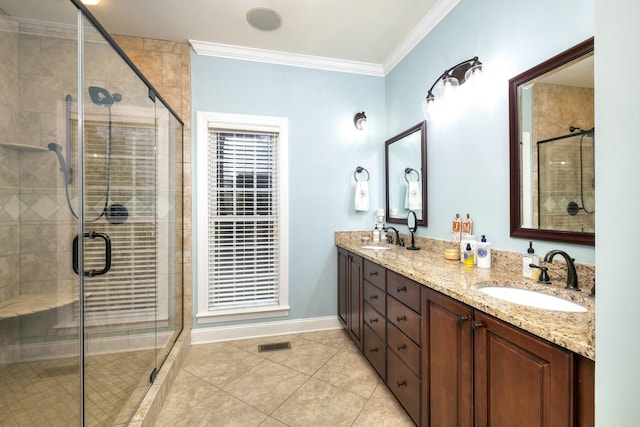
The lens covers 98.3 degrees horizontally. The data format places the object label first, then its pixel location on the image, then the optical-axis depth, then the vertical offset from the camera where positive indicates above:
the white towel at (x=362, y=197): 2.88 +0.16
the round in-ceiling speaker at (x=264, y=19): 2.18 +1.60
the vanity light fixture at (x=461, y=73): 1.74 +0.92
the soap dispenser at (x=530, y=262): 1.37 -0.26
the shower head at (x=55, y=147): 1.25 +0.30
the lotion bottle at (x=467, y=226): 1.87 -0.10
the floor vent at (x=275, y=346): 2.52 -1.23
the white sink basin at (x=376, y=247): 2.52 -0.33
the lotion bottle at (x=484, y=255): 1.63 -0.25
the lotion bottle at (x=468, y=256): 1.72 -0.27
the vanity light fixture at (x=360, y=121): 2.92 +0.98
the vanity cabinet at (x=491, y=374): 0.75 -0.54
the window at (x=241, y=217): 2.66 -0.04
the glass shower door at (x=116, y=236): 1.34 -0.12
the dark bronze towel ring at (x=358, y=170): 2.99 +0.46
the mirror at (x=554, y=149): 1.21 +0.31
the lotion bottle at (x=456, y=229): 1.96 -0.12
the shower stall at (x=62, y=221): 1.14 -0.03
